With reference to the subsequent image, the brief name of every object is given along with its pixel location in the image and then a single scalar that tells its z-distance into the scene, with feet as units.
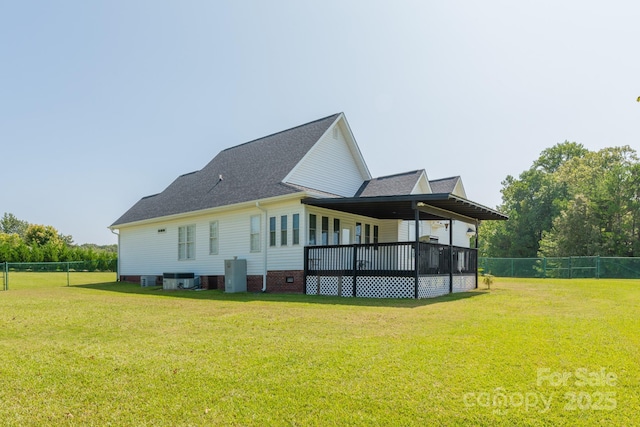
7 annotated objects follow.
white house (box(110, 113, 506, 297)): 45.91
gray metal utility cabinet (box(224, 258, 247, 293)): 54.85
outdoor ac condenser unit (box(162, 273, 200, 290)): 61.93
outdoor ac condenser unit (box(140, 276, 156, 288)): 71.92
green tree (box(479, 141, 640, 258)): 118.42
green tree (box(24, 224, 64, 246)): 195.00
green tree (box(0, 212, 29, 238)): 283.38
